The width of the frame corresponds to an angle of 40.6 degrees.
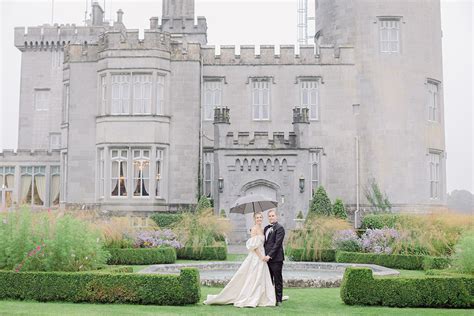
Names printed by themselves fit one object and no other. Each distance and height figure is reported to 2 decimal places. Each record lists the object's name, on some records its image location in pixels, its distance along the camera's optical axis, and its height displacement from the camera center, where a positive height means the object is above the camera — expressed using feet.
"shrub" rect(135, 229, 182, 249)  67.87 -2.94
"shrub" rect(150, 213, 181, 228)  87.56 -0.98
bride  38.45 -4.37
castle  91.81 +14.44
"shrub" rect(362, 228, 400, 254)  65.46 -2.77
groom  39.09 -2.53
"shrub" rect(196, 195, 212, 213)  84.79 +1.09
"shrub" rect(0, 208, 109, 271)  41.70 -2.21
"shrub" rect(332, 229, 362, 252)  68.08 -2.97
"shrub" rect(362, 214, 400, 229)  77.21 -0.93
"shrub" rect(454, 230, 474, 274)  41.60 -2.78
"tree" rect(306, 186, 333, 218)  84.74 +1.18
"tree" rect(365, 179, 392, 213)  95.55 +2.27
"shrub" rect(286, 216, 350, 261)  69.05 -2.52
